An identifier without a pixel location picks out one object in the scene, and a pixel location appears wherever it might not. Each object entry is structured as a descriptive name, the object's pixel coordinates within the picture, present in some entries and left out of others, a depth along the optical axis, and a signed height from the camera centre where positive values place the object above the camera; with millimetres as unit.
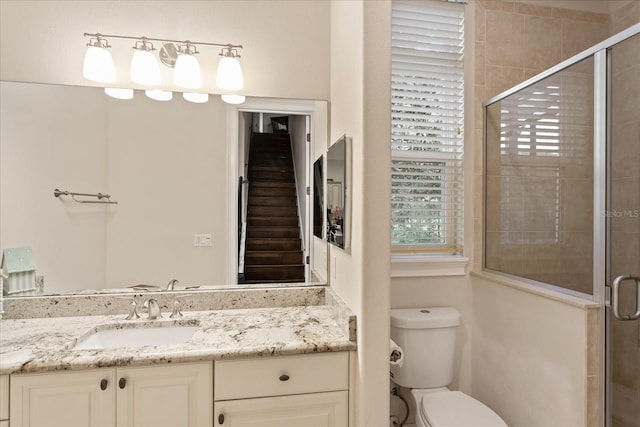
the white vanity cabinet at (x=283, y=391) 1321 -659
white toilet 1948 -736
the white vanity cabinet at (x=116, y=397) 1206 -632
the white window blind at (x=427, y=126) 2207 +542
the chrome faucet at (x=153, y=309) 1612 -426
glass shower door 1574 +22
